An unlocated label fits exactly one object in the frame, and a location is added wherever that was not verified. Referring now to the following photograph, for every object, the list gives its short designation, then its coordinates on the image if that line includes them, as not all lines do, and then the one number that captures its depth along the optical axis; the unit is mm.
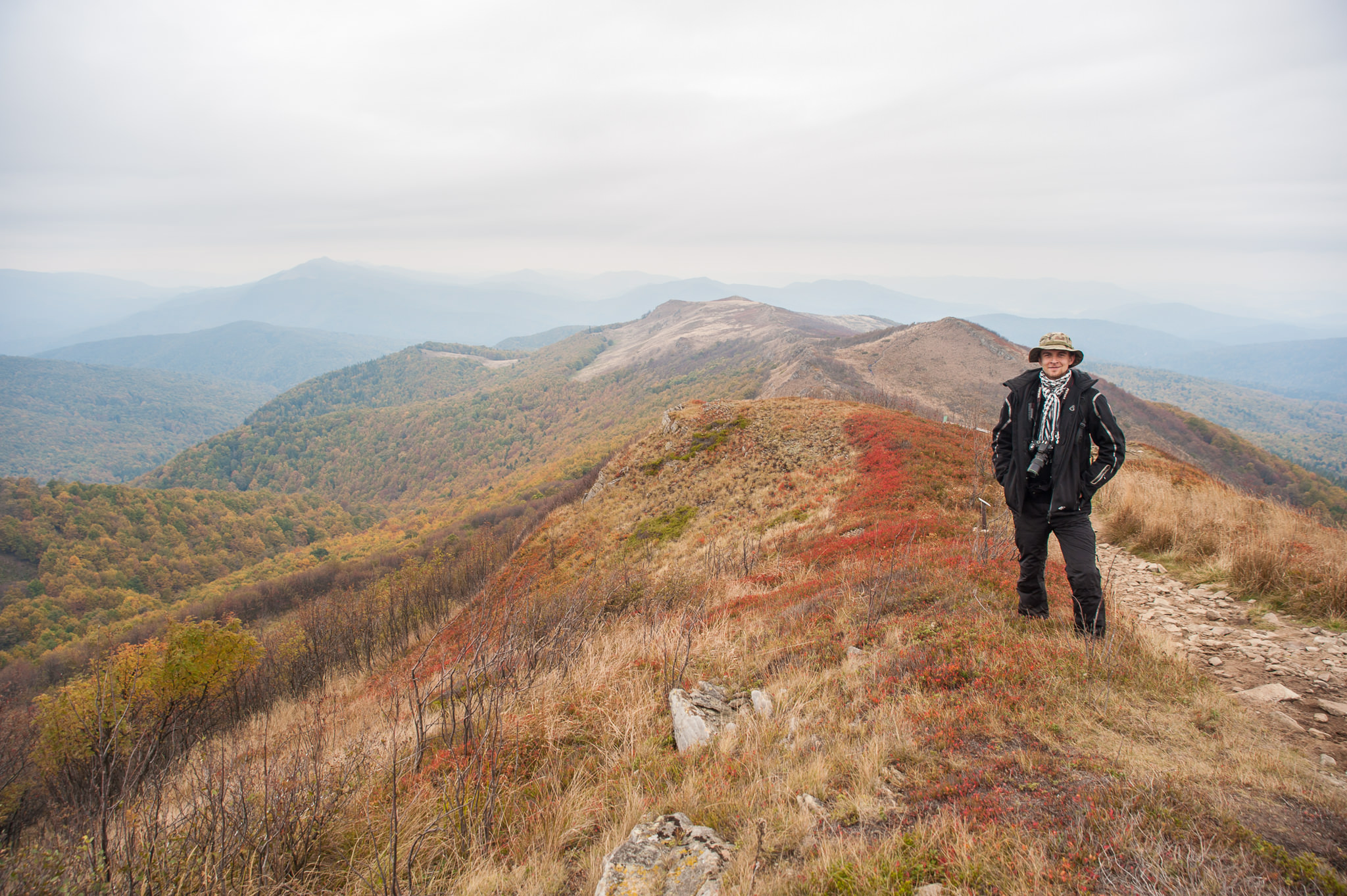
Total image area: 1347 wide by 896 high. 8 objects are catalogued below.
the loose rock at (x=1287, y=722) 3443
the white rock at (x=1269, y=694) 3770
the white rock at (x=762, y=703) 4480
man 4723
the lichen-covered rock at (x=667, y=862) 2594
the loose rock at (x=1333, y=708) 3564
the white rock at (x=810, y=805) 3006
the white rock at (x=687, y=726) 4109
